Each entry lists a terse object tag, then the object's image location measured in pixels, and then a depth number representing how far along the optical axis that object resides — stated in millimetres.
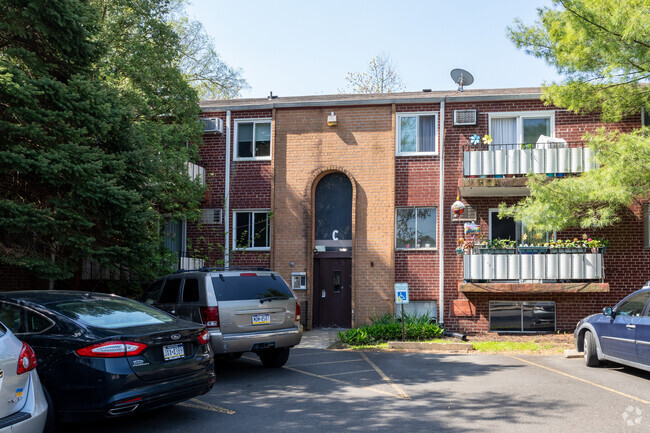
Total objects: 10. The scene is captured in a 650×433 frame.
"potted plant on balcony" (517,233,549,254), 15836
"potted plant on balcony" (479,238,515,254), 15922
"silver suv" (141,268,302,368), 9156
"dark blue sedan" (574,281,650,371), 9016
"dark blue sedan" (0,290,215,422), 5746
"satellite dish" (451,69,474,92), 18938
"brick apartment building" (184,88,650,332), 16062
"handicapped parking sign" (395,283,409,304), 13828
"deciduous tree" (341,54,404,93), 34781
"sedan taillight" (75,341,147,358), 5793
